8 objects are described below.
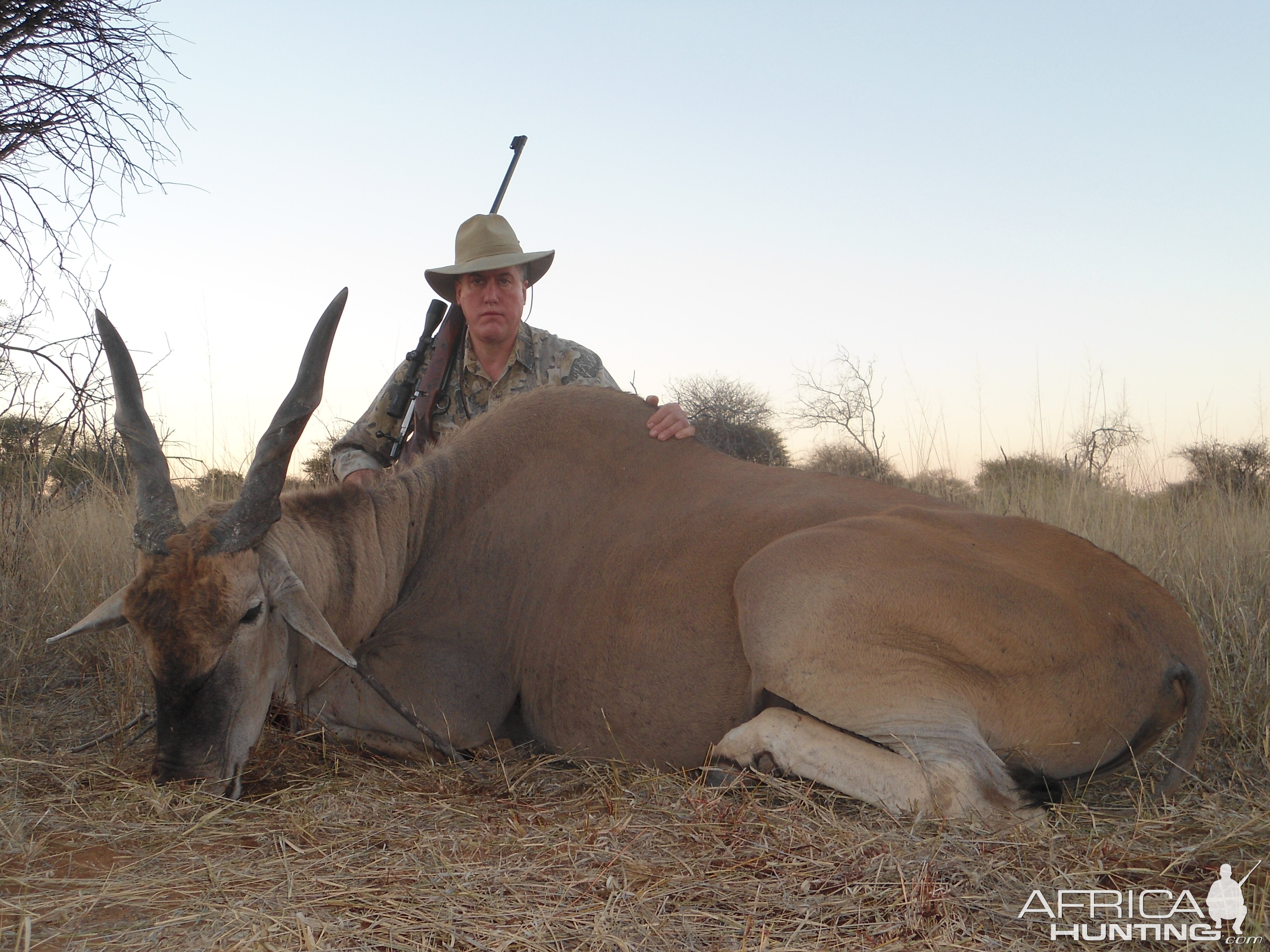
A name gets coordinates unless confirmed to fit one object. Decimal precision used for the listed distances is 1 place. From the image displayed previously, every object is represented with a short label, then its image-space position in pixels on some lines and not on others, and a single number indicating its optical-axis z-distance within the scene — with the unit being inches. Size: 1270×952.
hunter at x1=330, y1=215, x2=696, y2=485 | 212.5
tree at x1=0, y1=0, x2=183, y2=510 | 226.5
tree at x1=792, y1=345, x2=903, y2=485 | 381.1
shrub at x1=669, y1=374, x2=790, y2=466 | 465.7
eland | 114.5
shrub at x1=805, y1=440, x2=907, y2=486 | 380.8
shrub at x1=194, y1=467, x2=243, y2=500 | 271.1
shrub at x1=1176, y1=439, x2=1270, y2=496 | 434.9
